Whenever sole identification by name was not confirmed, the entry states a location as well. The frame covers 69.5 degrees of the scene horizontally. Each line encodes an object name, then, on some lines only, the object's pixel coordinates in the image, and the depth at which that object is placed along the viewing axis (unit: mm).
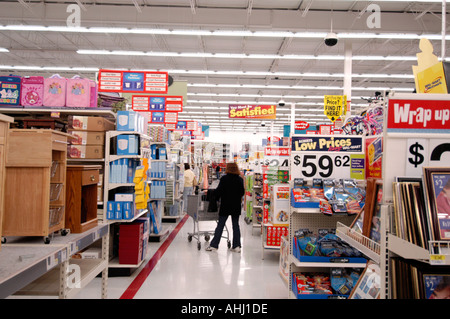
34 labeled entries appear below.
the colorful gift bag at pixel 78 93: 4121
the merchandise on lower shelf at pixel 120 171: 4551
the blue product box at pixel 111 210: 4488
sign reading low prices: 3520
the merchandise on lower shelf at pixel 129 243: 4828
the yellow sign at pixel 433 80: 1949
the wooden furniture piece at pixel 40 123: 3717
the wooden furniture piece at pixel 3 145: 1750
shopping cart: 7039
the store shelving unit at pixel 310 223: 3744
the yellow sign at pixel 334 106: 9797
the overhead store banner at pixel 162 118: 13460
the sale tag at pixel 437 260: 1335
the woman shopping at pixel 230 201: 6441
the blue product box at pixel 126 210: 4504
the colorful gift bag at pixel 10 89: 4105
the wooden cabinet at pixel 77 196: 2822
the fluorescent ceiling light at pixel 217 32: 8398
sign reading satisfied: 13352
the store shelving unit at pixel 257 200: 8156
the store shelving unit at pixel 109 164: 4453
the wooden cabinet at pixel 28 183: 2326
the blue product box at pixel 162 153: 7570
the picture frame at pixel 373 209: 1865
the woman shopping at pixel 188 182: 10312
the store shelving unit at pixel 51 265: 1749
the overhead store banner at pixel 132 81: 9547
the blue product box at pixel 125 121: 4555
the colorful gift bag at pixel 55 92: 4109
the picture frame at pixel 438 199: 1396
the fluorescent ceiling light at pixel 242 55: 10648
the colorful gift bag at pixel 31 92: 4105
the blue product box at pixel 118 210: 4492
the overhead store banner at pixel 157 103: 11977
